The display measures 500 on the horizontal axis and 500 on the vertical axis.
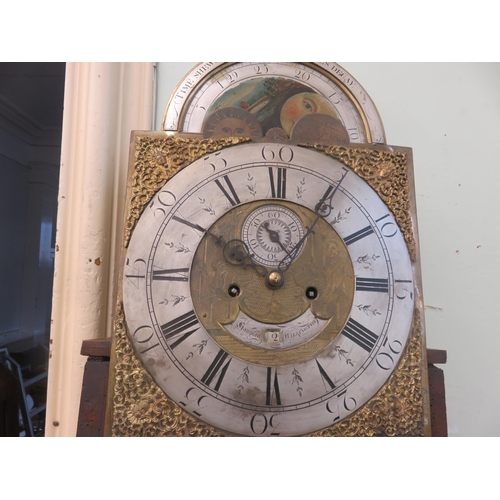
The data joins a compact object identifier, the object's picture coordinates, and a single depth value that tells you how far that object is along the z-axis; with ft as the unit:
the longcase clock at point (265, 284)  2.43
